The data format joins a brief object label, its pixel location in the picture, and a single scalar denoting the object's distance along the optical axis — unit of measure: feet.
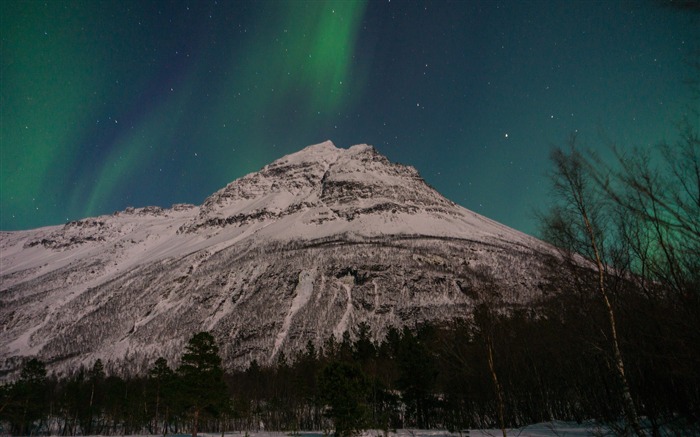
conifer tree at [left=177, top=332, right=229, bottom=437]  118.73
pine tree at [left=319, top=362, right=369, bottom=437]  98.53
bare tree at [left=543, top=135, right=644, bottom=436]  40.55
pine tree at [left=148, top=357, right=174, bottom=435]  187.16
